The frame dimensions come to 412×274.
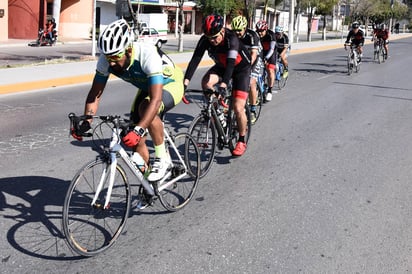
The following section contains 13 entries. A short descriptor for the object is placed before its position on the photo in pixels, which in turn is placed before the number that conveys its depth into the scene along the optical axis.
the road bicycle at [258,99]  9.52
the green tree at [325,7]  47.21
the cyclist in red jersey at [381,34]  23.77
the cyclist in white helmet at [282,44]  13.53
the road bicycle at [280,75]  13.75
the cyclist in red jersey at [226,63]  6.07
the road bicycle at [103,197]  3.85
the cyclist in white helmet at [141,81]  3.83
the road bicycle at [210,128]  5.97
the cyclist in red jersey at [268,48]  11.32
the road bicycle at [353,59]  18.45
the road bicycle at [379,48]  24.41
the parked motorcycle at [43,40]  30.47
